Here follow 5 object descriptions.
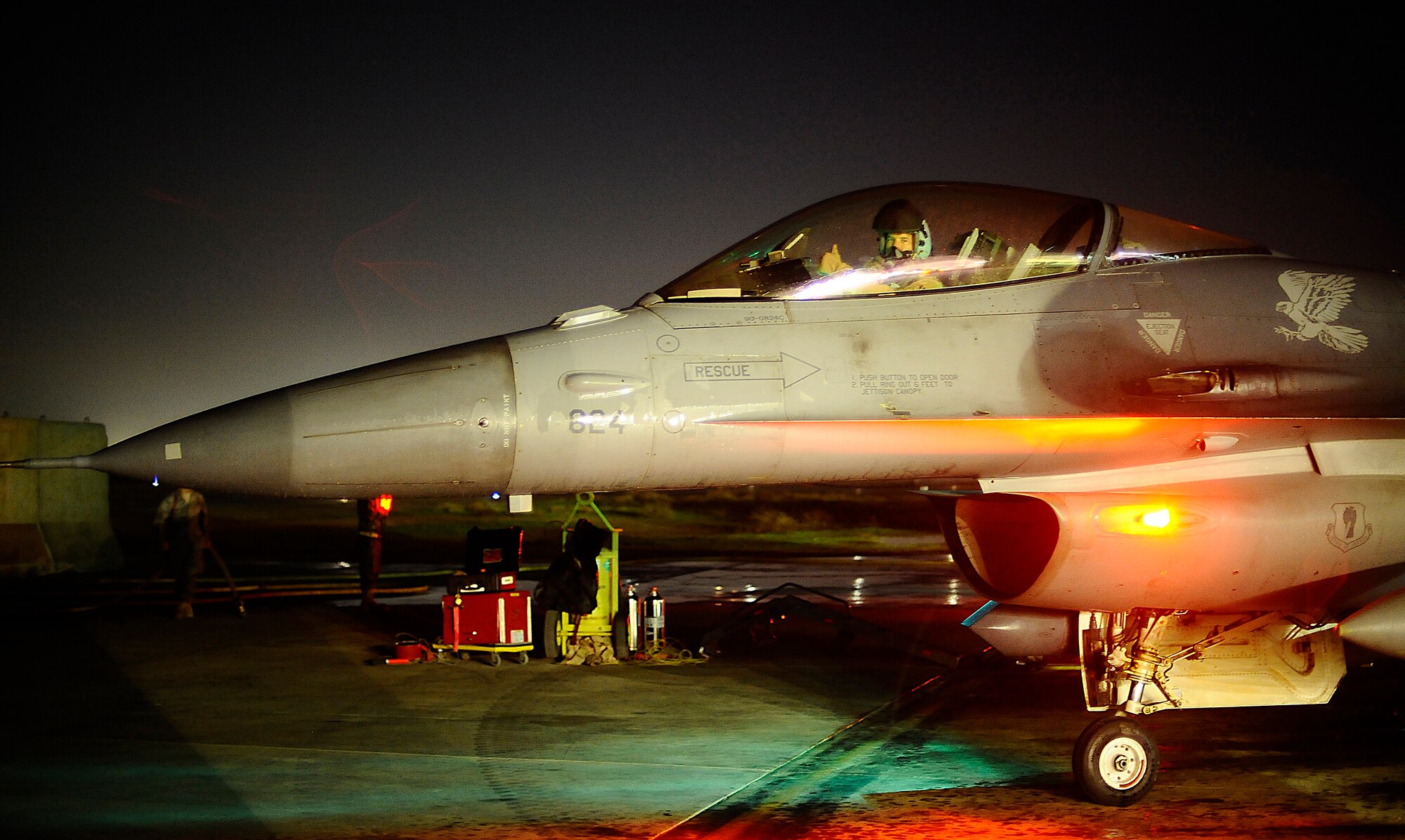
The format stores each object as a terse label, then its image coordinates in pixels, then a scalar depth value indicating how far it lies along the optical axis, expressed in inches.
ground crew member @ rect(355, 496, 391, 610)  494.9
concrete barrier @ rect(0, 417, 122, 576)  703.7
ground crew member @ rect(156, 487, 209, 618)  489.7
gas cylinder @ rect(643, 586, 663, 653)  400.2
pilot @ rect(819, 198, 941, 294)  210.4
